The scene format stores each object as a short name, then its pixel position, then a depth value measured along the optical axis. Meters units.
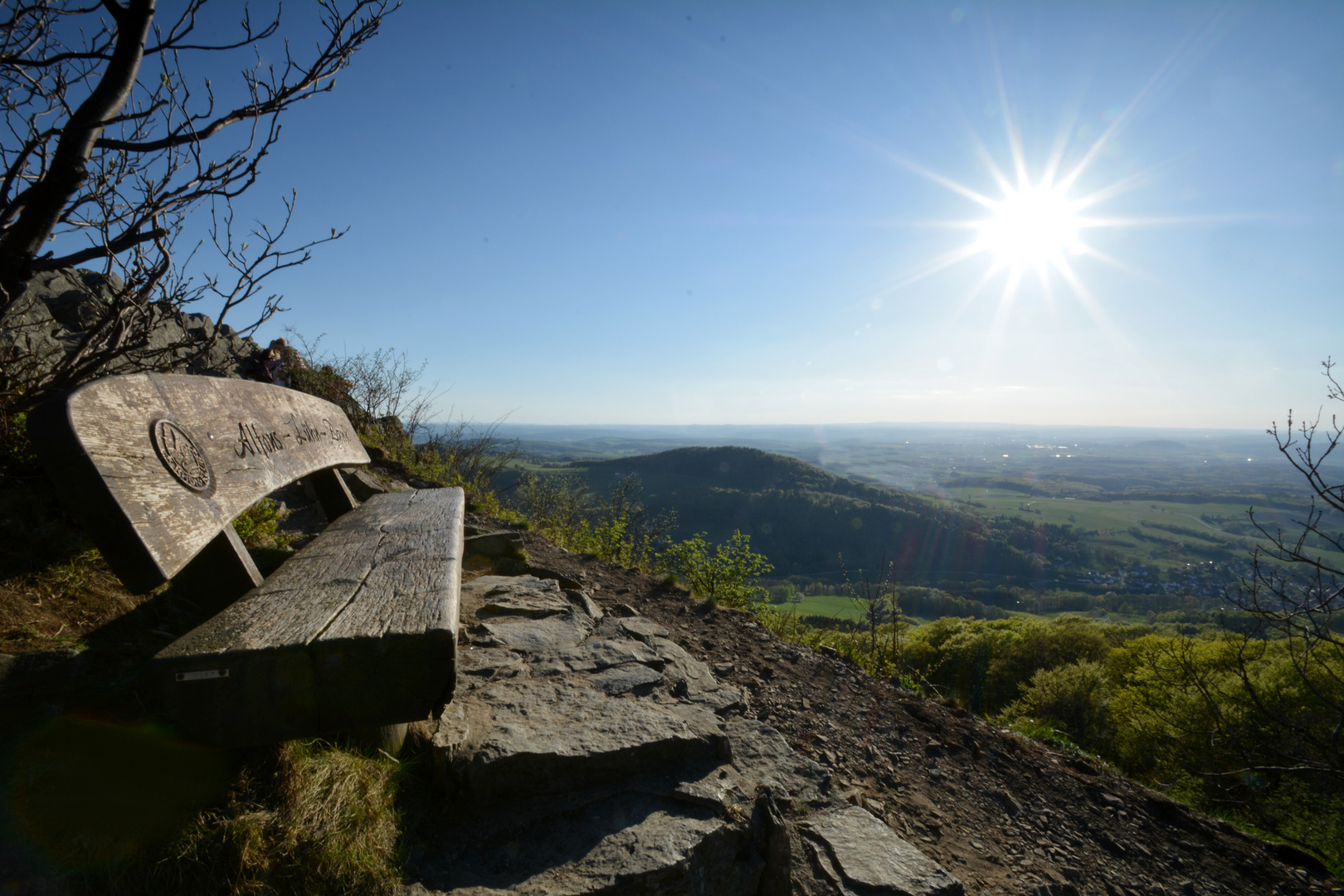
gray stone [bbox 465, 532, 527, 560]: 4.64
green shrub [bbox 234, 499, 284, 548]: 2.93
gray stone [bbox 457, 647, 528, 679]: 2.42
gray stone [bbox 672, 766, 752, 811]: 1.85
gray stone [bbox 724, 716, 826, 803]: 2.20
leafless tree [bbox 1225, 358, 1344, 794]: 2.78
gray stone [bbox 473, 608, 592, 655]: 2.77
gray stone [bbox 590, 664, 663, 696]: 2.47
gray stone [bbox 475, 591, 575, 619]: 3.21
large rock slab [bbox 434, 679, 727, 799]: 1.79
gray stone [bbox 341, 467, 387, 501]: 4.95
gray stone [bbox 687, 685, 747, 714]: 2.63
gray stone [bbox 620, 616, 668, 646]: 3.27
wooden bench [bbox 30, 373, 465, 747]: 1.31
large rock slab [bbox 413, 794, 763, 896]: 1.51
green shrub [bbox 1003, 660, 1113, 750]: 7.80
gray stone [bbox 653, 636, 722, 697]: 2.77
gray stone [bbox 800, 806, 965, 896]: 1.86
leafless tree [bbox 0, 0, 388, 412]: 2.03
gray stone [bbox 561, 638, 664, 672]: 2.69
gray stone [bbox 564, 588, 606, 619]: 3.45
